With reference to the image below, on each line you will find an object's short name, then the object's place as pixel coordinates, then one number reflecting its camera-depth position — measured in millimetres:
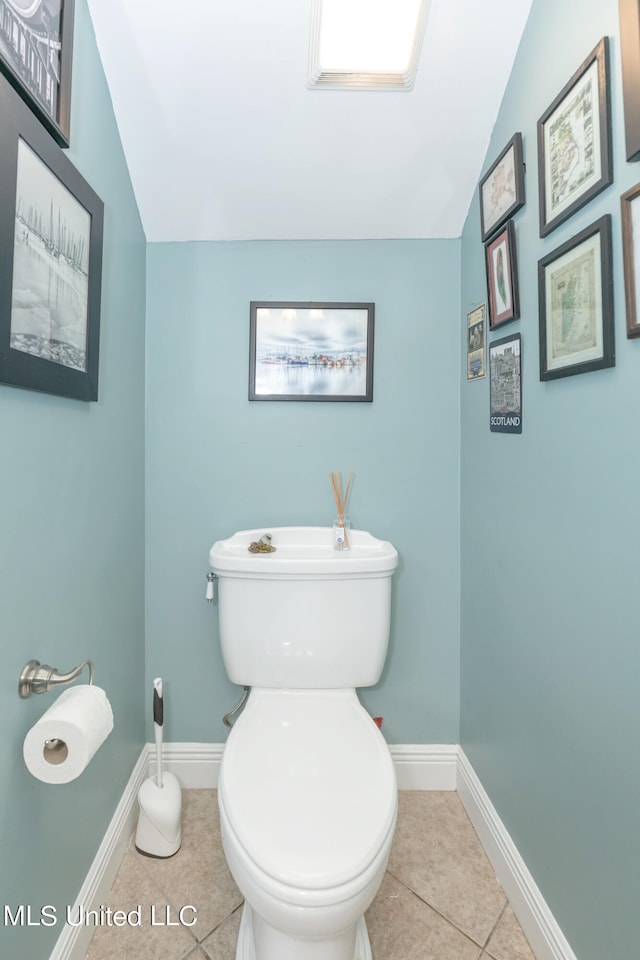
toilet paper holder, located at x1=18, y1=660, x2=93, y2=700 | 880
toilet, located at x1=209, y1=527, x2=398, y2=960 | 833
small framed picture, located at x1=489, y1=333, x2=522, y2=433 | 1233
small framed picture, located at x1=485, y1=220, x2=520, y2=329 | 1219
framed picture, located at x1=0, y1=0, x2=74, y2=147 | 796
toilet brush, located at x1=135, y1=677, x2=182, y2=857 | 1362
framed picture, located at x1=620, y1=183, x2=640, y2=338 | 797
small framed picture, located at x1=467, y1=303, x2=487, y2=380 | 1441
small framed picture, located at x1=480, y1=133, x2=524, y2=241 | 1180
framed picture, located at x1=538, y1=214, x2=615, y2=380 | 874
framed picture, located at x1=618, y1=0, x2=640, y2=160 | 783
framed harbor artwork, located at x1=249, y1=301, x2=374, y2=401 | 1579
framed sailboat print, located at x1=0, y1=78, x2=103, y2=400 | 791
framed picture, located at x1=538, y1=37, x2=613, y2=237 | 873
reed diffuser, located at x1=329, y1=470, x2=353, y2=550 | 1504
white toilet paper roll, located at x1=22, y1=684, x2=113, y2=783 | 823
